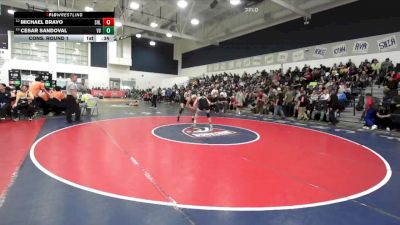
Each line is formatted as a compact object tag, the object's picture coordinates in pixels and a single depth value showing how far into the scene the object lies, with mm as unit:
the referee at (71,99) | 9211
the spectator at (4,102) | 9312
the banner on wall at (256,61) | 21628
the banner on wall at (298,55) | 18172
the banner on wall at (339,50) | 15695
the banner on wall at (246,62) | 22669
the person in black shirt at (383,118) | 9094
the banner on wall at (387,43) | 13351
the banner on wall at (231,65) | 24359
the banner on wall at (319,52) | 16784
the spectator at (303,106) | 12094
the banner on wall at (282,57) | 19303
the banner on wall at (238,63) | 23589
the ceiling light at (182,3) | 16170
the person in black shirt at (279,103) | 13305
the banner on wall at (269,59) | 20406
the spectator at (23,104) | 9438
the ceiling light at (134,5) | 18720
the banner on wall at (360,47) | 14609
